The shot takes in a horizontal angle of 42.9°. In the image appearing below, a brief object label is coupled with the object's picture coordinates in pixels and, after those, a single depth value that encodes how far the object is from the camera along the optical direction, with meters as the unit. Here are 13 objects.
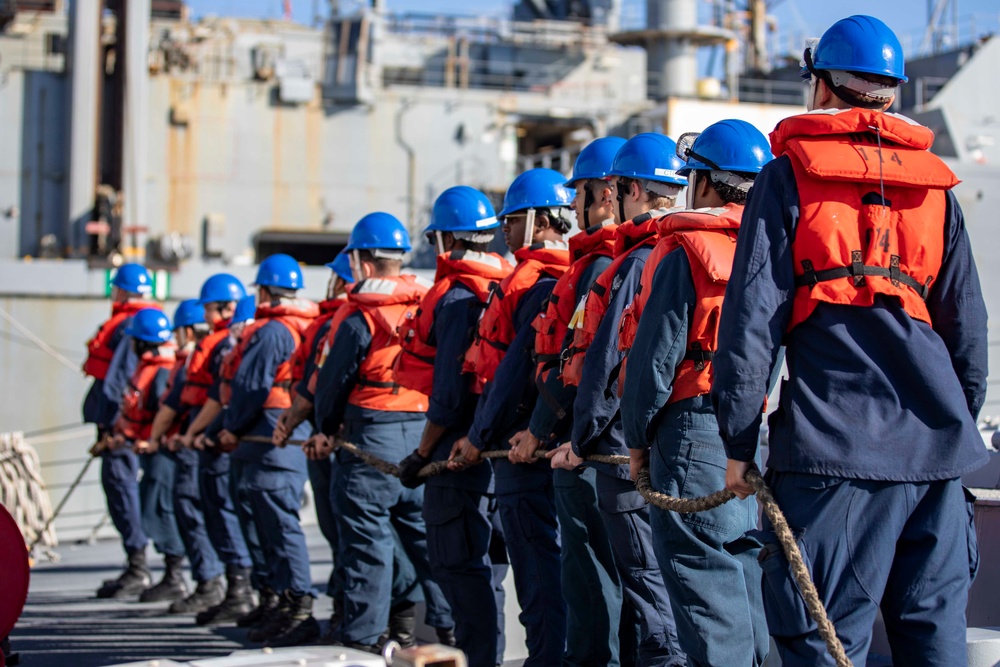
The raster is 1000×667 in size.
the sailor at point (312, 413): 7.20
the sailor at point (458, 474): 5.54
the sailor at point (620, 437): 4.34
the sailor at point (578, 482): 4.70
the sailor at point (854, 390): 3.03
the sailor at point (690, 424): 3.77
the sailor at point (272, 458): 7.62
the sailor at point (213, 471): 8.65
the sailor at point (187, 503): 9.18
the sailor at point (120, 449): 9.99
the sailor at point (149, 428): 9.77
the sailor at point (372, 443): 6.39
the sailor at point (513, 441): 5.15
